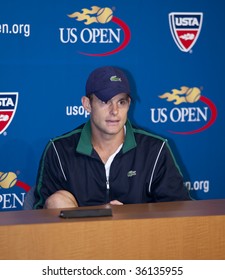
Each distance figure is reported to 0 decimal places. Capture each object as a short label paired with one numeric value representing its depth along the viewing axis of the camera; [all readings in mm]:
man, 6289
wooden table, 5197
